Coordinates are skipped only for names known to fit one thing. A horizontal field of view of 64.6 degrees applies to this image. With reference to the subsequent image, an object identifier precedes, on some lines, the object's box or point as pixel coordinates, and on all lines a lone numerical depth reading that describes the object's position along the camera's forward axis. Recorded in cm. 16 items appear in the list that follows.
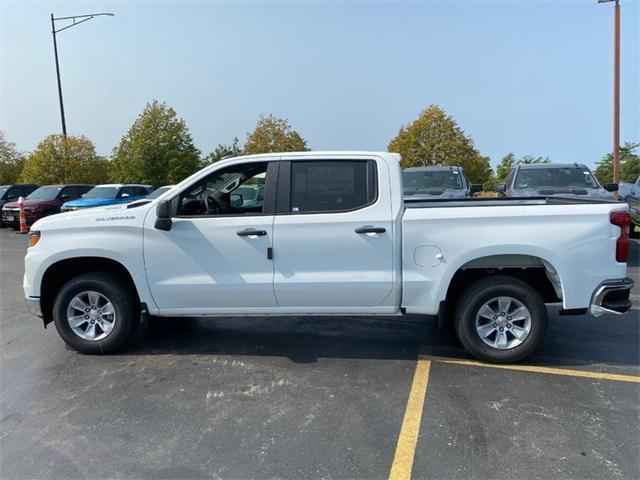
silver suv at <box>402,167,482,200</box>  1088
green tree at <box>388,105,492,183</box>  2895
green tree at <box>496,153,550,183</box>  5469
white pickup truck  430
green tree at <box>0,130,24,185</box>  3556
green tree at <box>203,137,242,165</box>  4324
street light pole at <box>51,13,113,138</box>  2235
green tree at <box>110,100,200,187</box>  2898
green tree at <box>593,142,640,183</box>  4706
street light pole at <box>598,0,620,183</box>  1700
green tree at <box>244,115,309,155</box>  3716
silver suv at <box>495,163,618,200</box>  985
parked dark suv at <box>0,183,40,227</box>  2073
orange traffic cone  1691
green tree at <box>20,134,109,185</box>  2803
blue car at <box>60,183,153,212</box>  1628
